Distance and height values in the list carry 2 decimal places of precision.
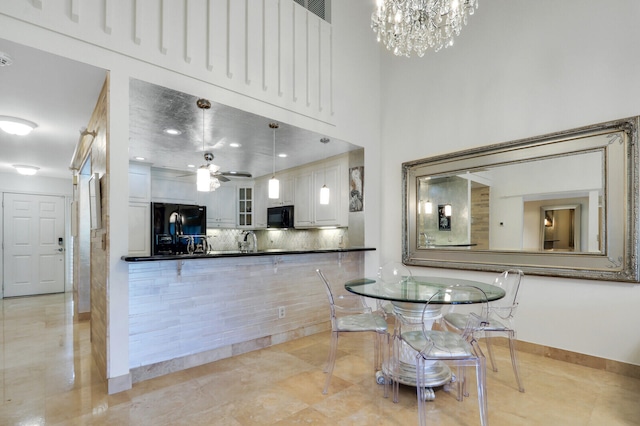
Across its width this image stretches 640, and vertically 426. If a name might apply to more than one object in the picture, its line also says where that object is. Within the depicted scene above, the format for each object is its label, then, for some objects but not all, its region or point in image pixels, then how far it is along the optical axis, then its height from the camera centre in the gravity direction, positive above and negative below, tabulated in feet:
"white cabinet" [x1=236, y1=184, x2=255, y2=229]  22.24 +0.33
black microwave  18.67 -0.38
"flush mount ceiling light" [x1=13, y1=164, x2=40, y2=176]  18.93 +2.54
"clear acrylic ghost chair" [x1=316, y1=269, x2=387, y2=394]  8.15 -3.01
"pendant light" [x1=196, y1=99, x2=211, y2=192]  10.30 +1.05
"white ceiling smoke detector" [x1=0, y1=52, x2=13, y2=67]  7.22 +3.51
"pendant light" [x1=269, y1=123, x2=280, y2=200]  11.94 +0.88
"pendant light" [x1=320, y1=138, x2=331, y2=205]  12.84 +0.62
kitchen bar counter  8.67 -3.03
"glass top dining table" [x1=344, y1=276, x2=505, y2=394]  7.27 -2.19
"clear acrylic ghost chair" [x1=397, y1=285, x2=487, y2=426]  6.30 -2.96
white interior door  20.93 -2.24
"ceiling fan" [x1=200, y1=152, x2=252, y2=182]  12.80 +1.56
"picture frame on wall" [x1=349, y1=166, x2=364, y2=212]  14.73 +0.99
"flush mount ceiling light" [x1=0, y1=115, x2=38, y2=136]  11.07 +3.07
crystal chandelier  8.02 +4.93
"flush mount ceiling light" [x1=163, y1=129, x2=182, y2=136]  12.54 +3.15
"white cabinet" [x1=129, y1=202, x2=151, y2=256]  18.20 -0.97
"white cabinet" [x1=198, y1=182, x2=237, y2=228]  21.31 +0.40
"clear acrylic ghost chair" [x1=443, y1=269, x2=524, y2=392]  8.26 -3.07
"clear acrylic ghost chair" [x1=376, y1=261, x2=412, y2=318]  9.91 -2.41
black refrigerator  18.78 -0.95
